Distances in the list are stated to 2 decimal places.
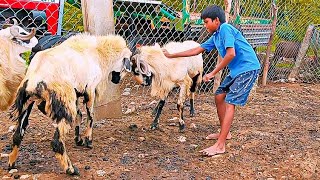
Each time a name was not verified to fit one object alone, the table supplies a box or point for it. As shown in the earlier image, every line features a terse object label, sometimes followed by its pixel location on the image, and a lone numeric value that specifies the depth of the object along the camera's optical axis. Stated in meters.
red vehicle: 5.88
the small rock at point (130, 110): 6.03
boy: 4.51
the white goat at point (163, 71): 4.93
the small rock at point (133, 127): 5.23
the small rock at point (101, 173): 3.80
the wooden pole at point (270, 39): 8.61
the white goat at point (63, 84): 3.50
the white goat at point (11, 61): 4.04
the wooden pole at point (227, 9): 7.05
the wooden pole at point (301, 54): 10.24
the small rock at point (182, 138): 4.99
